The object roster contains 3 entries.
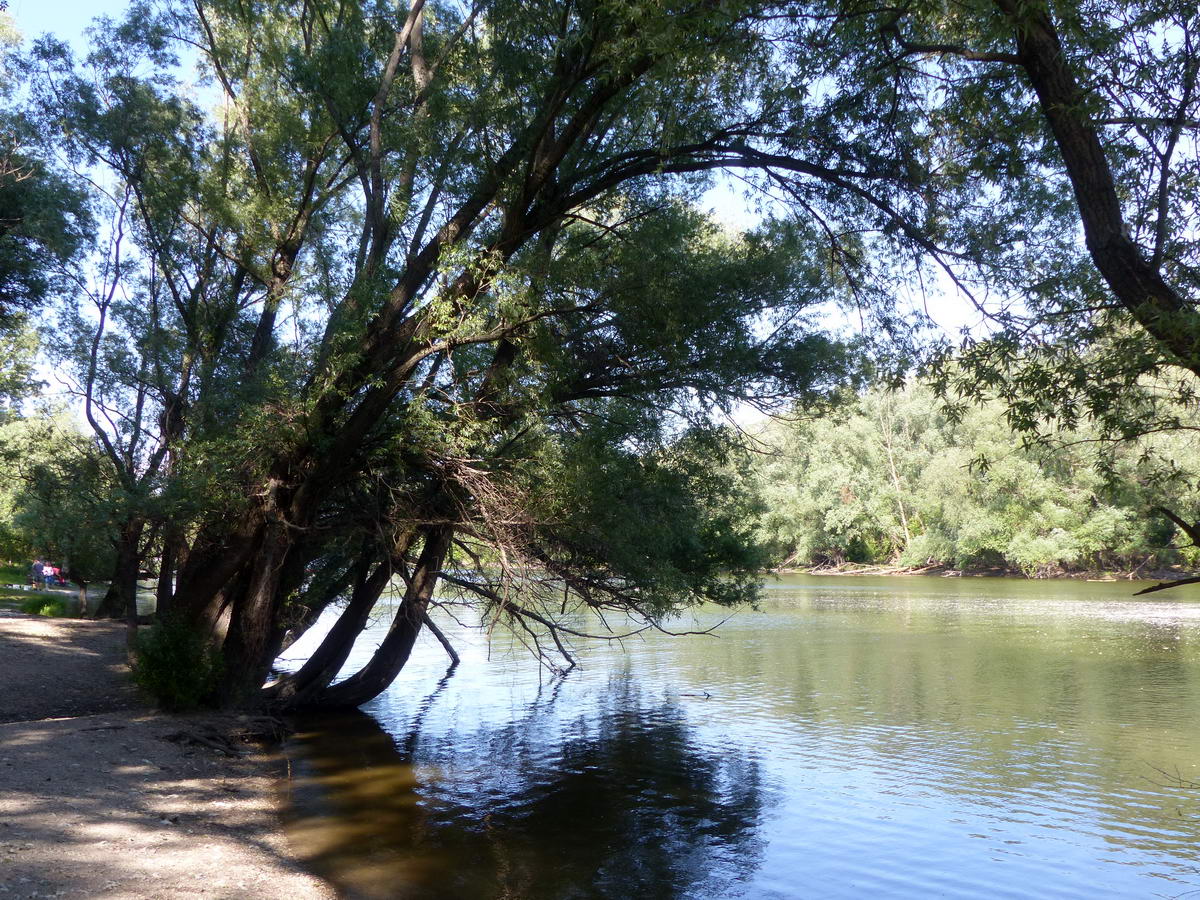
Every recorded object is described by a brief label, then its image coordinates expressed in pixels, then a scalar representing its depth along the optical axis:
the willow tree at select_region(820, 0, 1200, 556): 5.24
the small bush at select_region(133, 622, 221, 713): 13.09
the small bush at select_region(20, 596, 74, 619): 26.97
